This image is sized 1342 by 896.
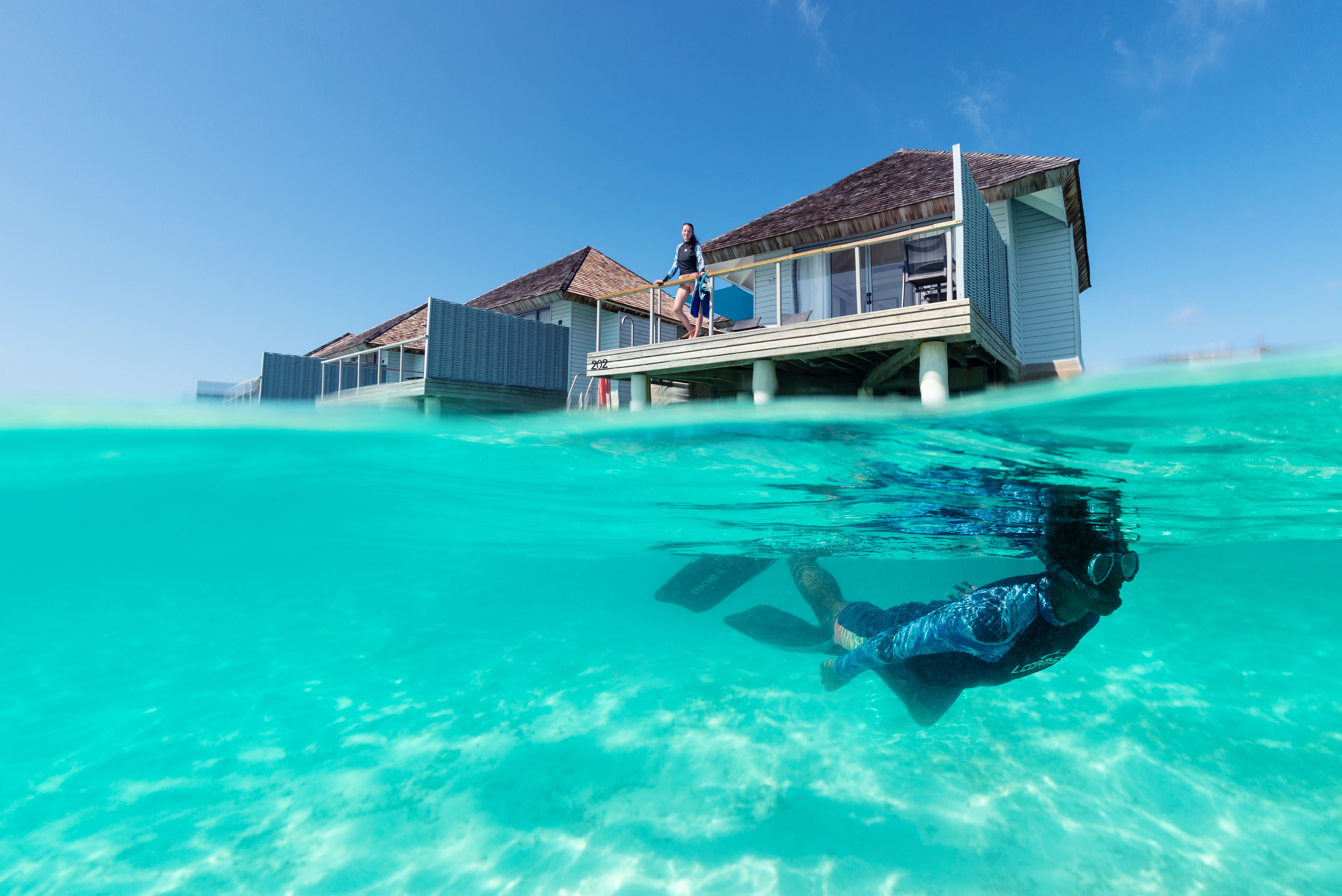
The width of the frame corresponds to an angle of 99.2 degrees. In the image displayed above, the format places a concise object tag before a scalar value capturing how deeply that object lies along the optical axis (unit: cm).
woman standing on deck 1075
